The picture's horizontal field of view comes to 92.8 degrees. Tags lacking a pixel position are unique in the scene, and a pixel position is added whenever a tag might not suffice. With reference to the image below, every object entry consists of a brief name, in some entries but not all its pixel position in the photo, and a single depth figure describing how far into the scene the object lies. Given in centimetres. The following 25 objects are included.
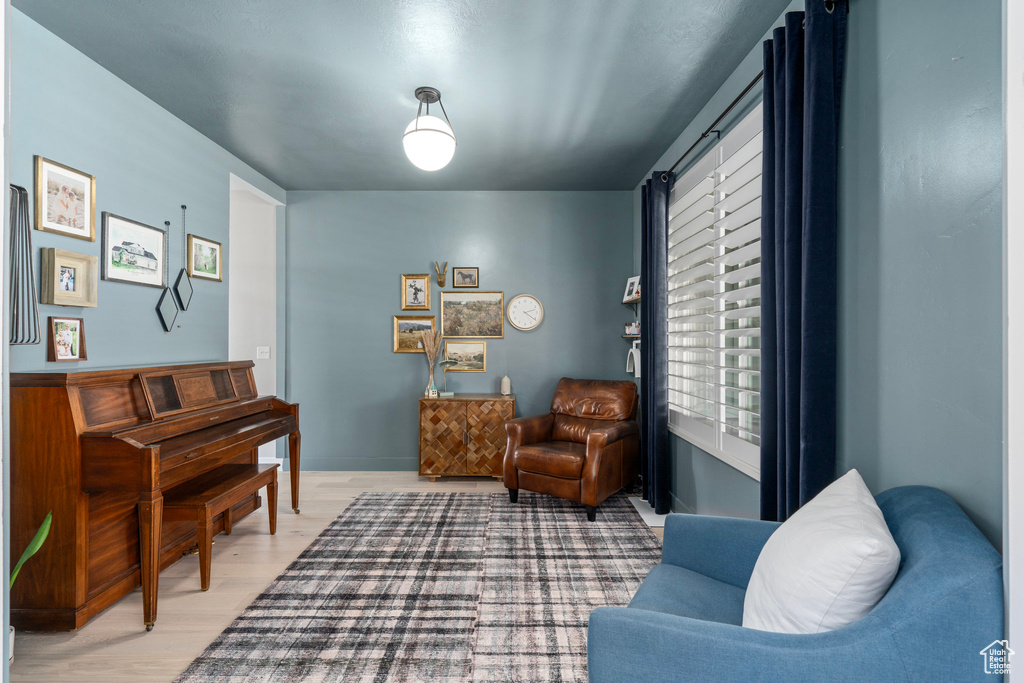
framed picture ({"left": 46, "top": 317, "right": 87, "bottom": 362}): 224
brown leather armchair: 338
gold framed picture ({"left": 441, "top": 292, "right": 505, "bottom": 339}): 465
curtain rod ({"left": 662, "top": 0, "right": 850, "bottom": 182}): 170
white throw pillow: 102
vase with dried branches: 447
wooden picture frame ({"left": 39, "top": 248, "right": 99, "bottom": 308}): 220
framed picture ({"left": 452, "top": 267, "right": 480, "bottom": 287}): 465
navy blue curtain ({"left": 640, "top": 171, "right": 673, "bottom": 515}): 346
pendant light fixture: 262
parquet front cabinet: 424
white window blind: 241
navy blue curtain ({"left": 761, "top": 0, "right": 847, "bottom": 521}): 171
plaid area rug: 183
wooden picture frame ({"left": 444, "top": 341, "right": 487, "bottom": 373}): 466
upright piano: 202
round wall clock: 465
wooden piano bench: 231
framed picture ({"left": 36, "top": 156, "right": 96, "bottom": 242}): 219
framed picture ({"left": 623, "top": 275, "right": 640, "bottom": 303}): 411
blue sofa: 89
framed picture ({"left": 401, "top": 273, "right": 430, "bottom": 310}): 464
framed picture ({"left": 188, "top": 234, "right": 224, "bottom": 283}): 325
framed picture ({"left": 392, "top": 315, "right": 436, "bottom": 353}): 464
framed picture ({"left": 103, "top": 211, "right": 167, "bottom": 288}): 258
